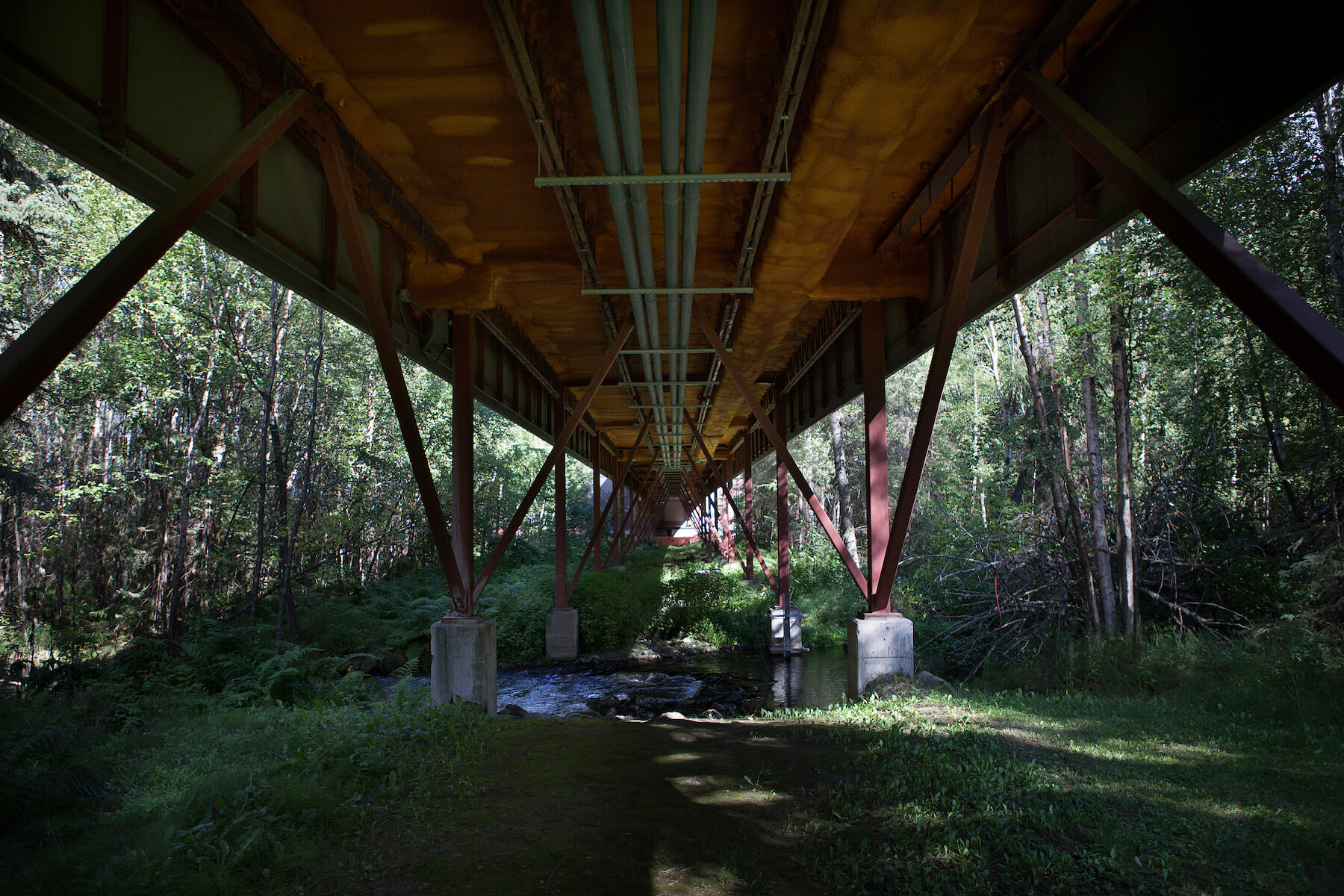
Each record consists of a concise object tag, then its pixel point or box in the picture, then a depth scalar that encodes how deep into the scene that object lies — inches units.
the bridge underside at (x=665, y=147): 140.3
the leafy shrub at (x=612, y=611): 761.0
